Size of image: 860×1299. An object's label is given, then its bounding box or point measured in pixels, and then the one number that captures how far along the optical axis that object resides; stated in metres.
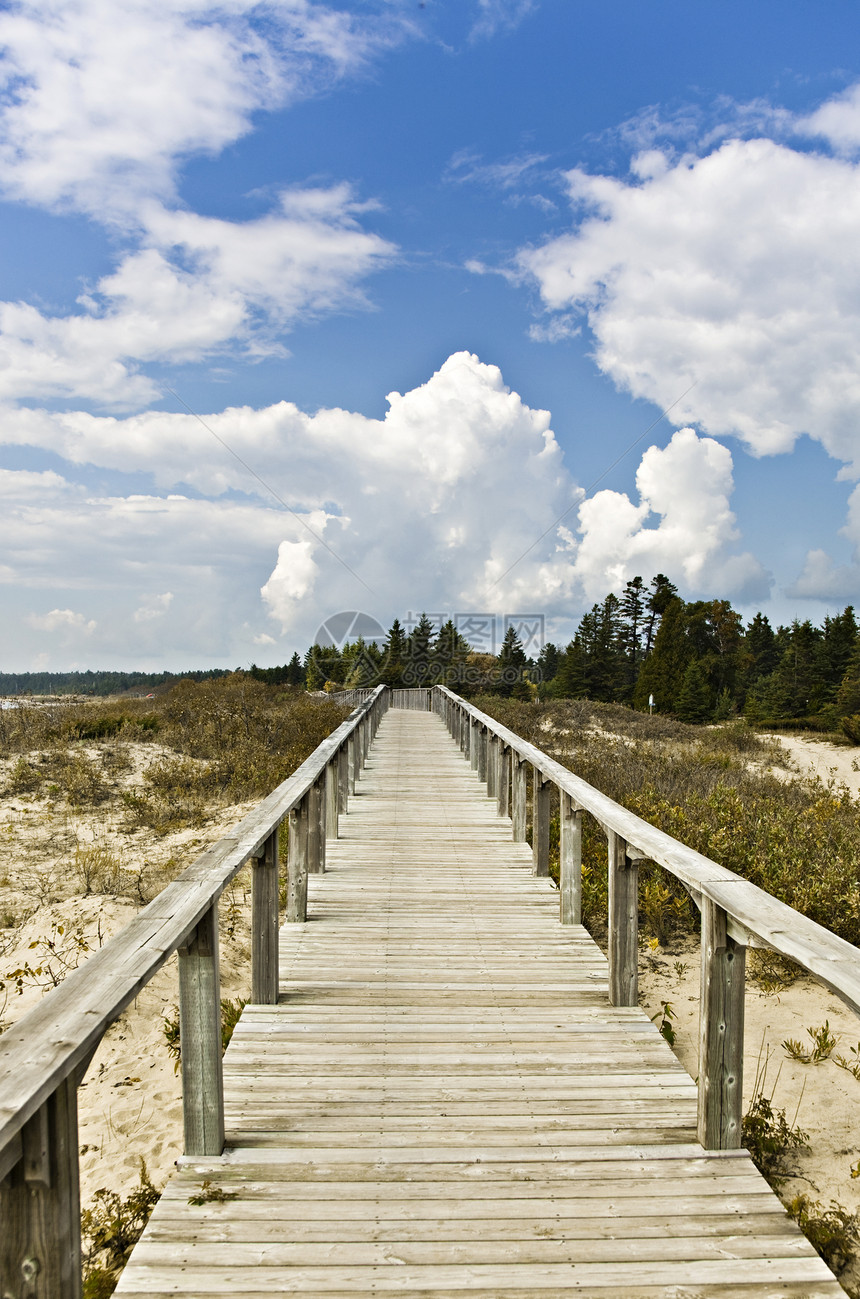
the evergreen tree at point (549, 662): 93.94
